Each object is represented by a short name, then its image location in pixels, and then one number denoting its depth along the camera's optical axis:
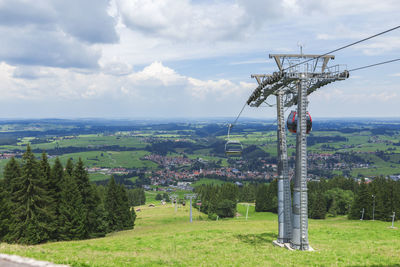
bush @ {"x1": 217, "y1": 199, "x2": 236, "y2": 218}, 100.62
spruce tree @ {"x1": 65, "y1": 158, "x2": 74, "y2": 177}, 47.51
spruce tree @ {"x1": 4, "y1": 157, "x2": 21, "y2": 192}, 41.97
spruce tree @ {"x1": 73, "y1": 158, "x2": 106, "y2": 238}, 46.59
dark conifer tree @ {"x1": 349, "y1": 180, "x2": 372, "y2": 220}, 77.12
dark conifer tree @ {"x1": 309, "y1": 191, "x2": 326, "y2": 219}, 96.62
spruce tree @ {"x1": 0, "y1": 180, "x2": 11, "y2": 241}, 39.18
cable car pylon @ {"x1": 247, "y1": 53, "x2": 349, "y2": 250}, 22.53
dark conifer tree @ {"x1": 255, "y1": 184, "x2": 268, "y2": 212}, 106.94
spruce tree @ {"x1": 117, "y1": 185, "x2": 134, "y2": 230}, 63.41
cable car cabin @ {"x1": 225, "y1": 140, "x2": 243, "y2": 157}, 31.66
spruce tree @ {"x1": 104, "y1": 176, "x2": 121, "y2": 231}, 62.25
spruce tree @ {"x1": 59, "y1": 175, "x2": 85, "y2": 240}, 42.59
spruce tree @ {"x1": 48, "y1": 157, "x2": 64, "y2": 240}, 41.97
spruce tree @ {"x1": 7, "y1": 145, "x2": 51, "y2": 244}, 38.75
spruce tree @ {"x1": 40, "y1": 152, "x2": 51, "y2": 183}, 41.75
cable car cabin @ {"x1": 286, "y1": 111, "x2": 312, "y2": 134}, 24.20
